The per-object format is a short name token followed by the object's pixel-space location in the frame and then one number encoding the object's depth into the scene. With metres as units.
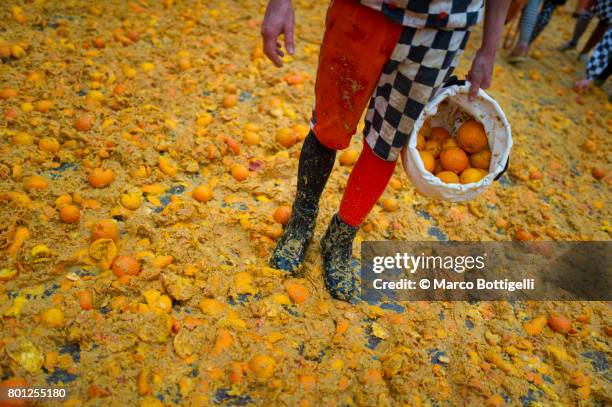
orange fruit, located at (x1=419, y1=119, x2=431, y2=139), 1.64
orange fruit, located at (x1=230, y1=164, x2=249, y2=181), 2.47
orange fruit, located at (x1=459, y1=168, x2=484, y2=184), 1.54
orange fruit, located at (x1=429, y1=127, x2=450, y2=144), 1.65
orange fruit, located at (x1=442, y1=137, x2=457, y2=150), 1.61
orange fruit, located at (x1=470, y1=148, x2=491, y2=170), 1.57
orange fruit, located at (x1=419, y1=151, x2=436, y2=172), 1.54
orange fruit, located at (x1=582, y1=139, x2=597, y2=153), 3.50
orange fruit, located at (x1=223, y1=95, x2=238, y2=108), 2.95
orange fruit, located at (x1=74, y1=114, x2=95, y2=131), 2.43
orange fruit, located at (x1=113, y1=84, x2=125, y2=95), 2.79
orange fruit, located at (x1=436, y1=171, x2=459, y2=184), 1.53
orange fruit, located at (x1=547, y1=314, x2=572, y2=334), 2.03
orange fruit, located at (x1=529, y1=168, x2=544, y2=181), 3.00
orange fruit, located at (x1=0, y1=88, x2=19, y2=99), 2.49
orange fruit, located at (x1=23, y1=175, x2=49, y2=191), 2.04
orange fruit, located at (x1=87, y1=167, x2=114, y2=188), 2.17
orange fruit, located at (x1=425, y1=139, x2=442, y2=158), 1.62
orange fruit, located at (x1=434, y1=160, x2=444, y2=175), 1.62
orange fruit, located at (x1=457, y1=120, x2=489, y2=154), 1.55
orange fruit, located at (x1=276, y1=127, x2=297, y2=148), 2.71
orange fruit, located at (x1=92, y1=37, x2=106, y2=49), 3.14
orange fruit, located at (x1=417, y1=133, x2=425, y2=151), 1.60
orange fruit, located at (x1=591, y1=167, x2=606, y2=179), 3.23
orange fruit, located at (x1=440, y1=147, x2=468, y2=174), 1.56
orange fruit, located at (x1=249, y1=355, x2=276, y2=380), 1.55
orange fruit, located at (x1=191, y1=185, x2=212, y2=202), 2.25
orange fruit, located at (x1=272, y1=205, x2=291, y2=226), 2.21
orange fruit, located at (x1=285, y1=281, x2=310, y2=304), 1.89
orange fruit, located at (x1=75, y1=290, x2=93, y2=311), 1.64
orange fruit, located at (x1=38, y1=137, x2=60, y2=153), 2.28
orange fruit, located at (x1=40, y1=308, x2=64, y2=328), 1.55
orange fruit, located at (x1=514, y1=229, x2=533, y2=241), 2.51
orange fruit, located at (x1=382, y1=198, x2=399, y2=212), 2.47
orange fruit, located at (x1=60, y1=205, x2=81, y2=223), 1.93
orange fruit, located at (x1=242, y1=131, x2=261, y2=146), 2.70
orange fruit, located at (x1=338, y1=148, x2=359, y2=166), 2.70
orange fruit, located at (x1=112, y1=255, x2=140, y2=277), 1.77
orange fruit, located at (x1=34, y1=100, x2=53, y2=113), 2.49
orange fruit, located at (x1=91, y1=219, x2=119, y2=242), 1.89
